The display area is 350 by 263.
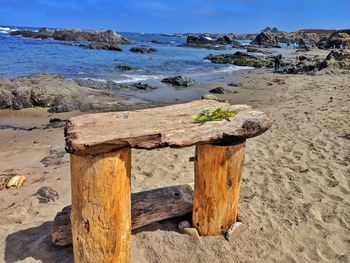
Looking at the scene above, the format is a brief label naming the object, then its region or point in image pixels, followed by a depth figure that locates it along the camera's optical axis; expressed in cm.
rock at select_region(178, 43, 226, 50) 5266
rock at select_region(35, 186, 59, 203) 487
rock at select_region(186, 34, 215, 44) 6488
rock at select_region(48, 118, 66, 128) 890
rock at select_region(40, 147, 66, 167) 634
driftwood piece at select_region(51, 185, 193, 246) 365
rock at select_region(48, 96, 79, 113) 1061
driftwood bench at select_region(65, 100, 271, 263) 289
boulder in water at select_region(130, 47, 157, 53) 3850
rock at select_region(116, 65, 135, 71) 2164
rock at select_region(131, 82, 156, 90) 1499
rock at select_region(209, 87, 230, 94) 1447
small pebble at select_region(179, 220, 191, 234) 401
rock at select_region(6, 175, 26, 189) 533
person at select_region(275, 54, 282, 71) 2450
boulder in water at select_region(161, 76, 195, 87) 1622
